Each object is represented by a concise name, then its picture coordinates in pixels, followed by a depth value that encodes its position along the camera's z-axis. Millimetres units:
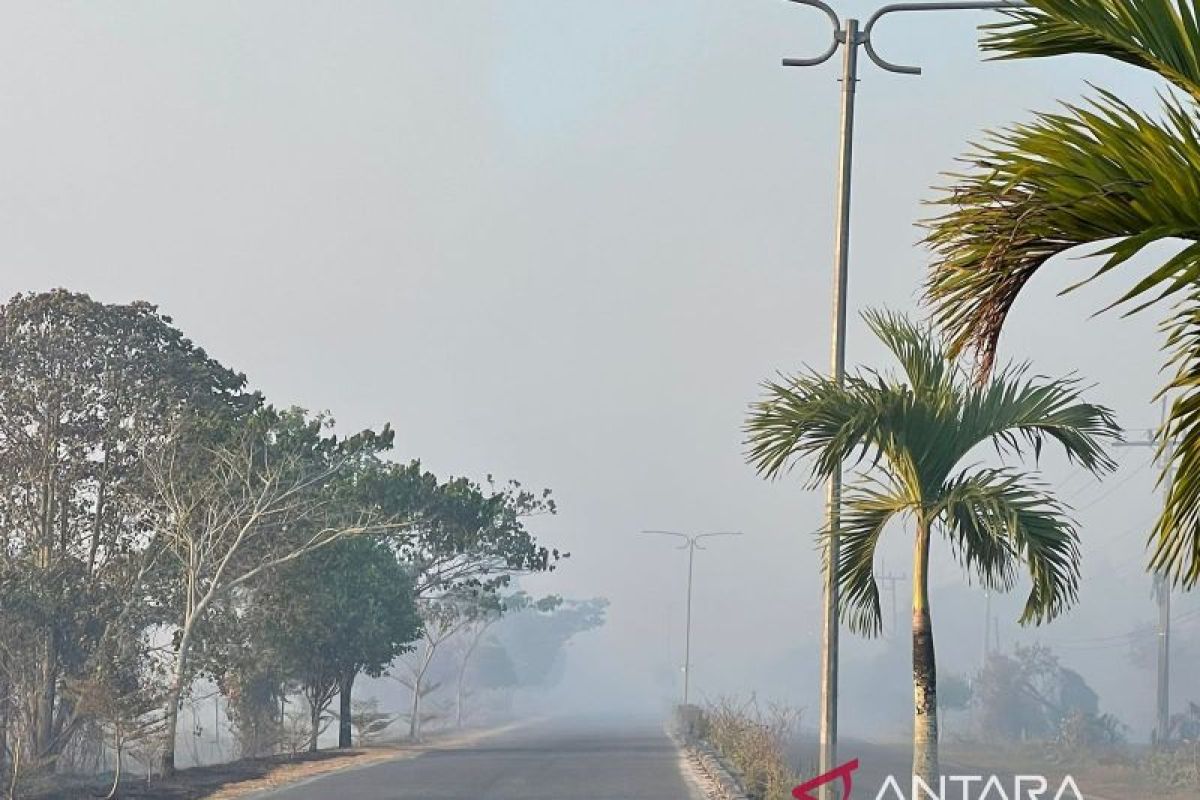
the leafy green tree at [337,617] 47219
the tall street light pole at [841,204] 19172
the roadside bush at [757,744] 26609
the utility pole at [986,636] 89150
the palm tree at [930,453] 16125
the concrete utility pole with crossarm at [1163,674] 53750
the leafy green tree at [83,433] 43188
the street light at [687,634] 84162
